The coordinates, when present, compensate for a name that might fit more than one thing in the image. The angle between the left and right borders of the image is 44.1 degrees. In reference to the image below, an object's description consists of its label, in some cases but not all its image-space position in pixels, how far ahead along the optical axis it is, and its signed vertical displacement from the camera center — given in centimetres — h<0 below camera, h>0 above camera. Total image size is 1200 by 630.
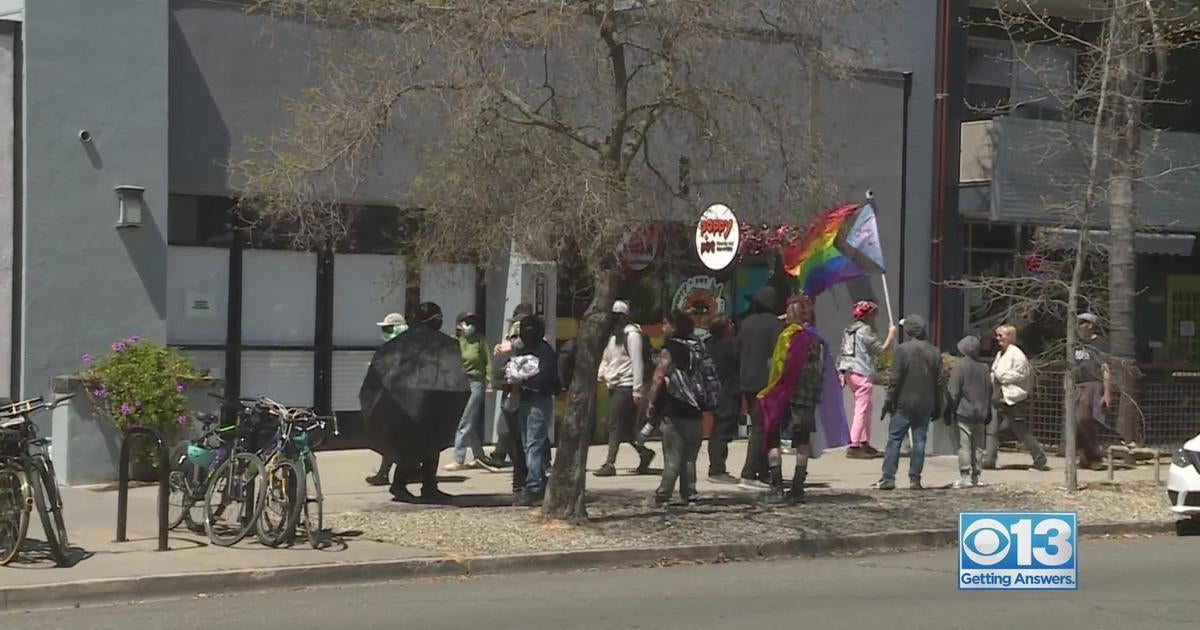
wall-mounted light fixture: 1470 +82
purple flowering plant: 1399 -92
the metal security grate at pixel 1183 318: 2514 -19
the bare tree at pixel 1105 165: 1485 +160
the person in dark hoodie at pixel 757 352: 1441 -51
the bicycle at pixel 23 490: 995 -137
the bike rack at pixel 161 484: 1065 -142
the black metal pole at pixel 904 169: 2031 +182
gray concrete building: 1442 +75
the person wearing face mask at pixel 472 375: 1545 -84
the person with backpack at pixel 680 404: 1304 -93
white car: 1335 -158
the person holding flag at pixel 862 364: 1800 -78
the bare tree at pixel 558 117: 1139 +145
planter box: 1397 -146
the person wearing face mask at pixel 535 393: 1302 -87
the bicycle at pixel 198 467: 1145 -138
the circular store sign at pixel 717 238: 1418 +60
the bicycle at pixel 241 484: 1102 -145
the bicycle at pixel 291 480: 1087 -139
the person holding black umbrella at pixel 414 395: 1273 -88
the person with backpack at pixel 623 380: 1532 -86
